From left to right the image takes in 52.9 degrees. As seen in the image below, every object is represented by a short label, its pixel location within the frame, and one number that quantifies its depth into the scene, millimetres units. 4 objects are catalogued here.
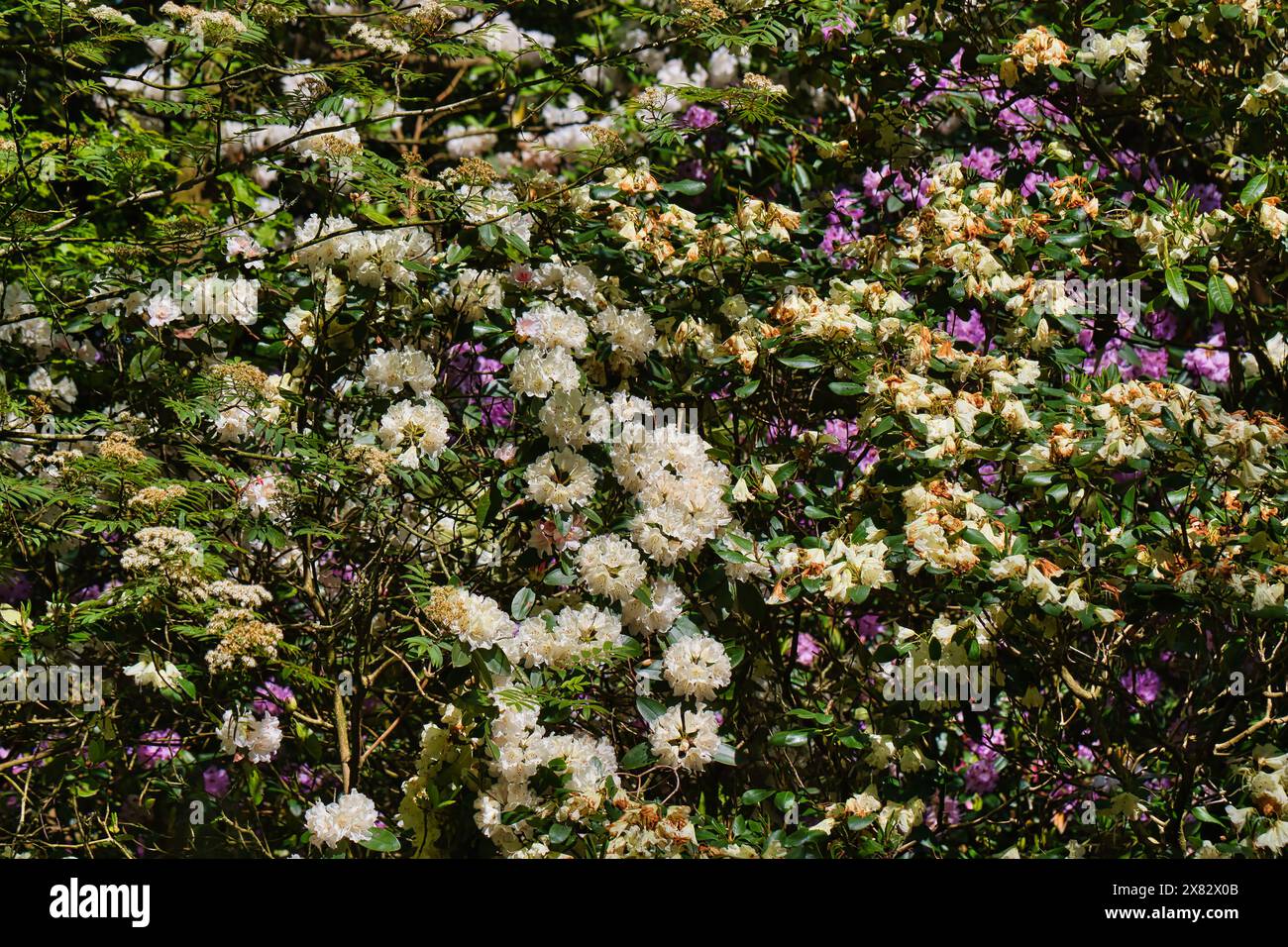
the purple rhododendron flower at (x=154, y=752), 3043
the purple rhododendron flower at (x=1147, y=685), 3629
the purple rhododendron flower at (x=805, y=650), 3262
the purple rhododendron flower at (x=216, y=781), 3295
